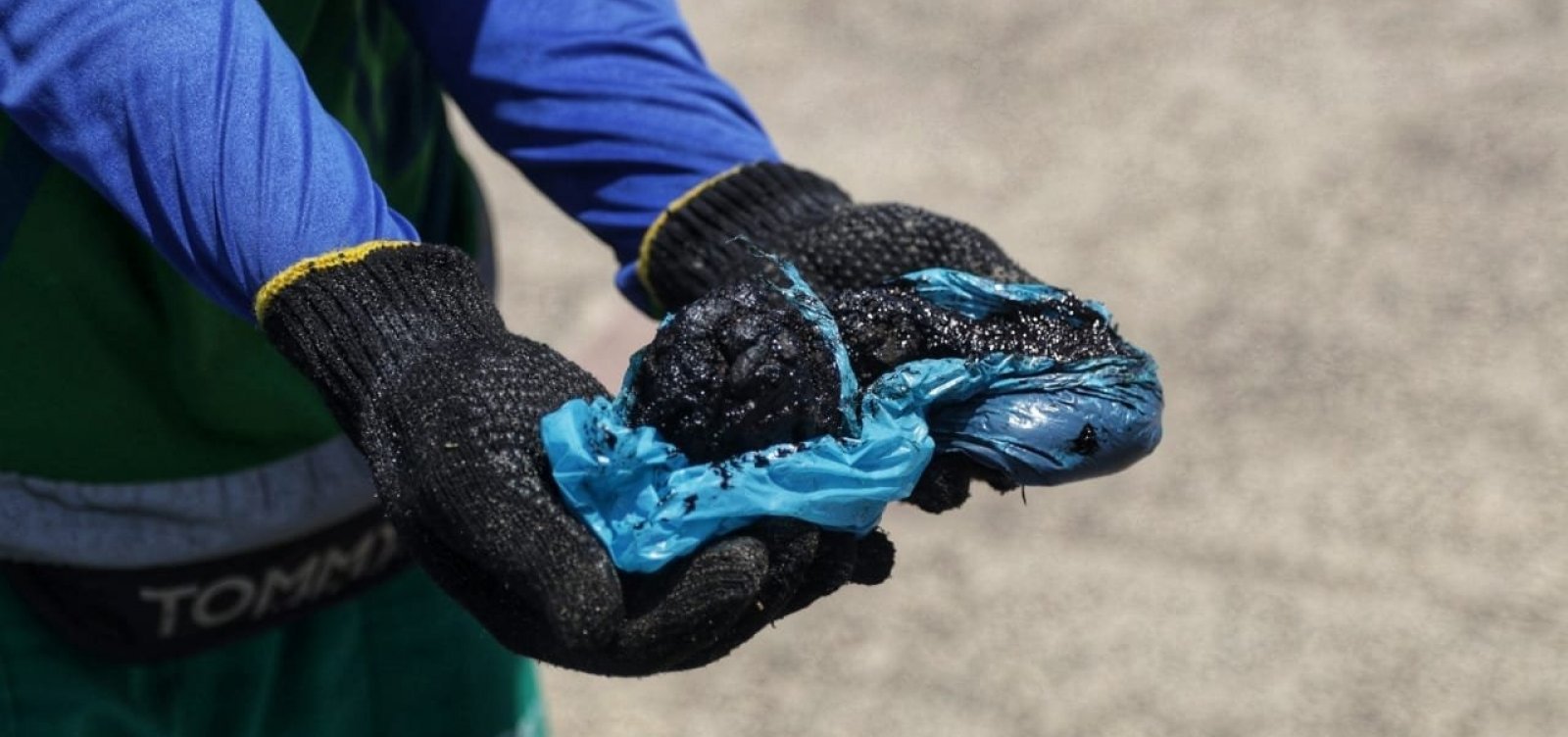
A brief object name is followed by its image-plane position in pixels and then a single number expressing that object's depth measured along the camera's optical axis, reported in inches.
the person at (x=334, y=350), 78.4
